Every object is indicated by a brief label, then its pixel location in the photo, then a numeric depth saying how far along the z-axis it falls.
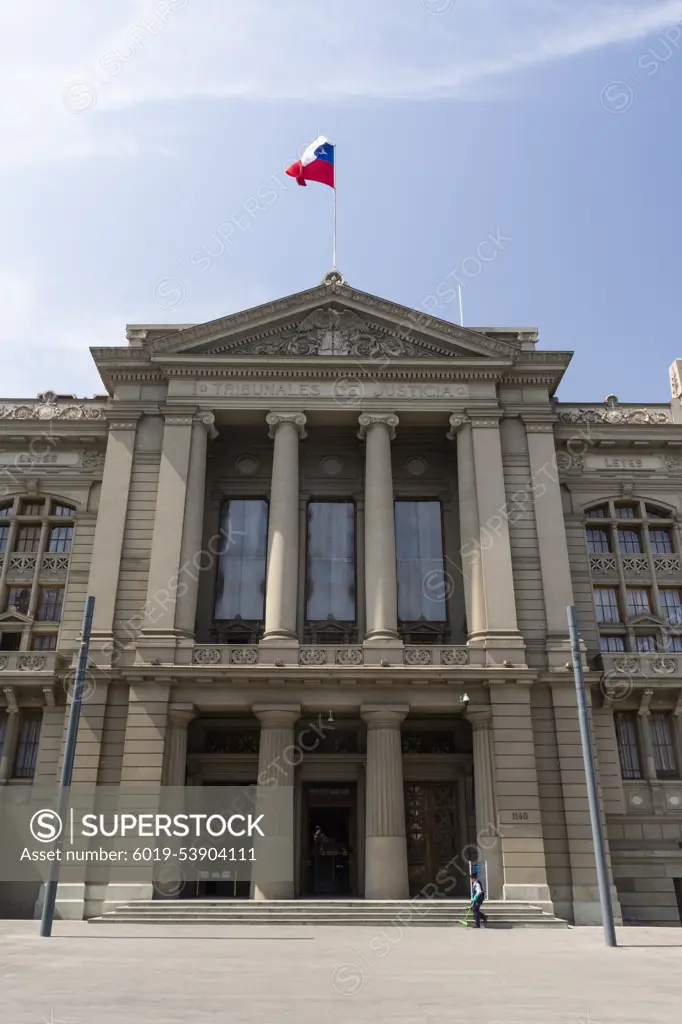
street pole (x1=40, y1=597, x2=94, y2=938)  19.36
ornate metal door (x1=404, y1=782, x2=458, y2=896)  29.06
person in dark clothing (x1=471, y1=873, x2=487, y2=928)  22.31
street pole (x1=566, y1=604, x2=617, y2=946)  18.77
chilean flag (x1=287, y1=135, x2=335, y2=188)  34.66
